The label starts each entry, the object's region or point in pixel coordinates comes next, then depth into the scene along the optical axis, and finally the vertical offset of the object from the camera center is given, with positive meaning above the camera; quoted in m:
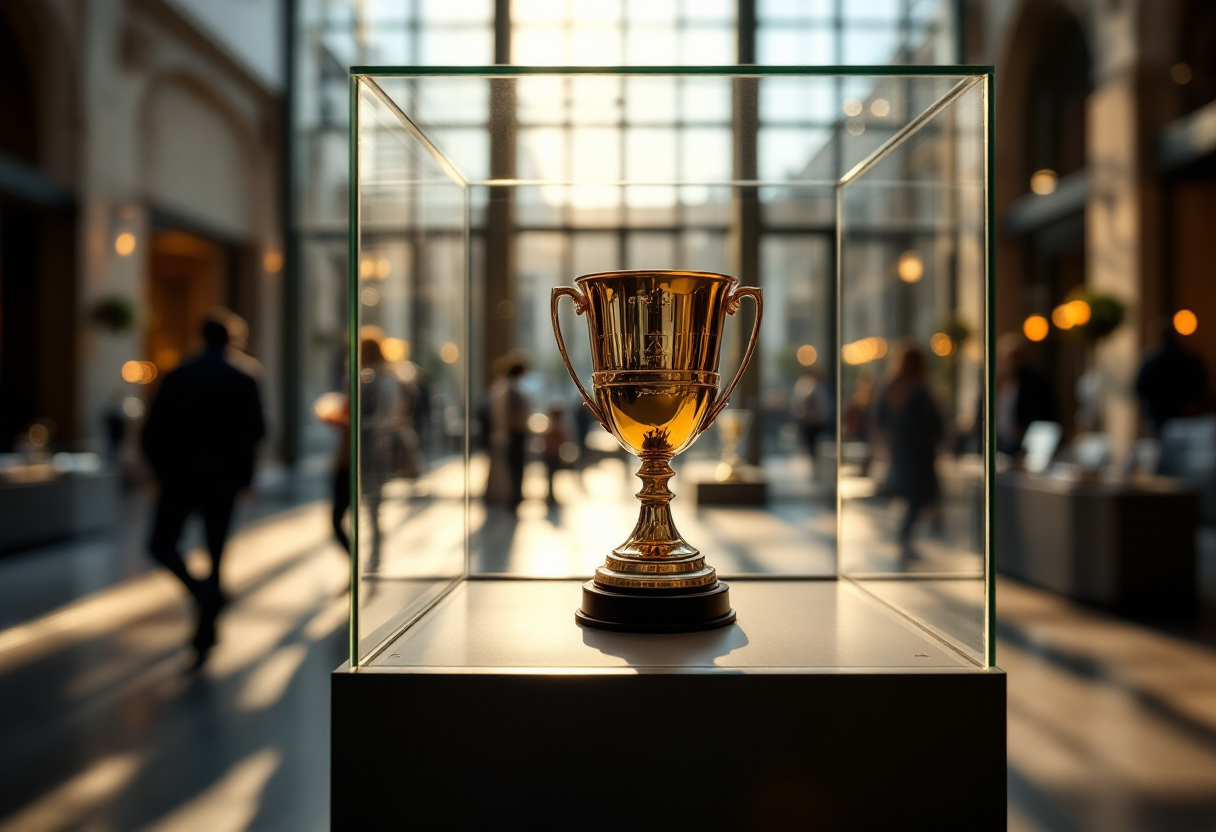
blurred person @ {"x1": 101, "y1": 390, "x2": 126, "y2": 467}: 11.09 -0.09
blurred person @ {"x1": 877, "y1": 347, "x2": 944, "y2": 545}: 5.34 -0.05
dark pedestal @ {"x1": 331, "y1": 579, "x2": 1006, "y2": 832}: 1.47 -0.54
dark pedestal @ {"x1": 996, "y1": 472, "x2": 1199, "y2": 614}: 4.44 -0.64
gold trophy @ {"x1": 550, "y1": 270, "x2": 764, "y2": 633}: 1.73 +0.04
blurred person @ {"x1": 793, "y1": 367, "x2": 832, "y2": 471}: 10.83 +0.16
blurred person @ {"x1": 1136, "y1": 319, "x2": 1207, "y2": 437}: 7.71 +0.34
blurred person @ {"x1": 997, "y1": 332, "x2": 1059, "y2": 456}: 6.18 +0.13
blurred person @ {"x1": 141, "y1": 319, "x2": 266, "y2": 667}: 3.60 -0.12
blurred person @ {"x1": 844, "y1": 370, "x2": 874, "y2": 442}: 6.46 +0.15
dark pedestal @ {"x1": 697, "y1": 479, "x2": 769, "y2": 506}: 8.62 -0.72
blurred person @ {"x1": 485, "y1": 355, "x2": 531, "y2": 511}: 6.95 -0.15
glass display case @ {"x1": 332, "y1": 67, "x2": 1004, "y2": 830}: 1.48 -0.35
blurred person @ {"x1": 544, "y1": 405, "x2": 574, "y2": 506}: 8.59 -0.21
